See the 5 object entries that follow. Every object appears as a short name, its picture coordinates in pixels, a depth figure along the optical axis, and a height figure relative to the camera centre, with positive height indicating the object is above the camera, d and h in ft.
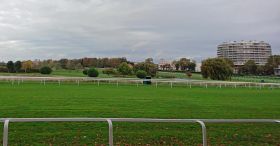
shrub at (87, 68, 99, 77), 203.51 -0.25
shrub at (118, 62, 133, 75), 231.71 +2.47
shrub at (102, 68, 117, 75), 243.60 +0.44
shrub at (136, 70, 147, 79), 199.94 -0.82
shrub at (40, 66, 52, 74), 229.60 +1.73
